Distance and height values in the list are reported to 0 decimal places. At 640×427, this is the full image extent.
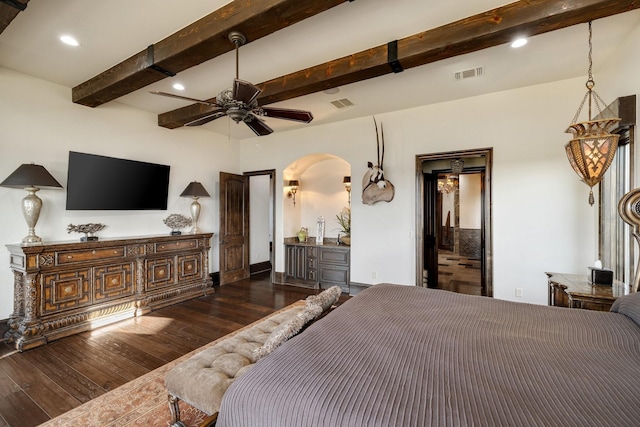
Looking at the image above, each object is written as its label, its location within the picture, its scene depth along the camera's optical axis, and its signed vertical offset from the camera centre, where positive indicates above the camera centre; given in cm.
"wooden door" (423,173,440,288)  486 -23
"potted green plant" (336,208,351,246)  539 -17
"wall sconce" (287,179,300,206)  598 +62
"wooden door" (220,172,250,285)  560 -23
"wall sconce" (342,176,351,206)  571 +70
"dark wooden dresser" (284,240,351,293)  512 -91
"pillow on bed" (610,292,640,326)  162 -55
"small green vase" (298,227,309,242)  585 -39
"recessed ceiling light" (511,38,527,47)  261 +165
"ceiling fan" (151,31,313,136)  227 +96
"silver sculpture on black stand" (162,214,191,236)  486 -10
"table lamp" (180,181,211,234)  493 +38
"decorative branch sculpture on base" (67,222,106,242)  369 -19
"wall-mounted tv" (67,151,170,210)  373 +47
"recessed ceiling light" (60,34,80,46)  268 +170
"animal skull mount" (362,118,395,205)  447 +52
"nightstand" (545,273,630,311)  230 -63
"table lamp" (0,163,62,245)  305 +34
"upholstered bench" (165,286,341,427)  156 -93
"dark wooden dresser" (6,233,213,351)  307 -87
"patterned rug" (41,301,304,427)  192 -140
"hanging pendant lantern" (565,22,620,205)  218 +55
